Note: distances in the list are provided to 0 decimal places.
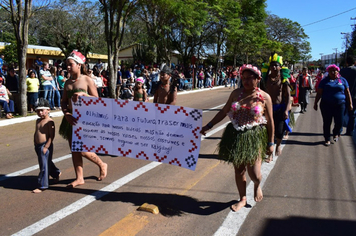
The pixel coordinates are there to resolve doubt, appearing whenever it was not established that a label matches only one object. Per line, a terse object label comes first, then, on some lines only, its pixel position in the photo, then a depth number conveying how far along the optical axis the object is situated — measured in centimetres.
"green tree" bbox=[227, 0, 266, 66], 3049
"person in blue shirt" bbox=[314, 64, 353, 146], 763
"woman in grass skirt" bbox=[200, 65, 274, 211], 385
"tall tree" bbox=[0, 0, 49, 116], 1096
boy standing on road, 464
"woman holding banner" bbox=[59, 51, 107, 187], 466
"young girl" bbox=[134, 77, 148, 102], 745
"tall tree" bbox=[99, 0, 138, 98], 1477
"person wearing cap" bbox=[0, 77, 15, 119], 1086
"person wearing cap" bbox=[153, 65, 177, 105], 589
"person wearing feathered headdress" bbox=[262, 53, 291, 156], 592
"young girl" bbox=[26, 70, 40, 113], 1198
